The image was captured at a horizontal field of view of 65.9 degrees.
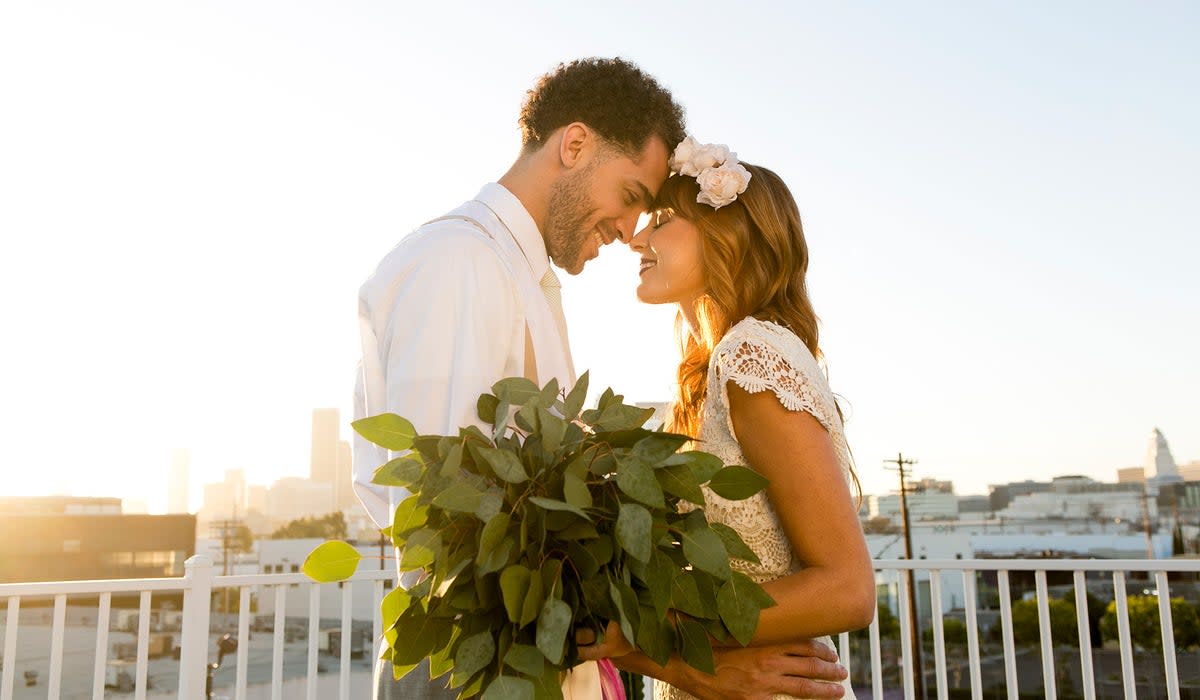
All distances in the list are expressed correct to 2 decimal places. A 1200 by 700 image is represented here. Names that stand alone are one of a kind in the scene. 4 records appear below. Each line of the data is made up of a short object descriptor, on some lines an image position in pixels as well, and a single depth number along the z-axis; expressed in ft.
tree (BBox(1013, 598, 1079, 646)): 103.86
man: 4.30
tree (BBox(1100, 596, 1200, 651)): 97.19
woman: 4.52
